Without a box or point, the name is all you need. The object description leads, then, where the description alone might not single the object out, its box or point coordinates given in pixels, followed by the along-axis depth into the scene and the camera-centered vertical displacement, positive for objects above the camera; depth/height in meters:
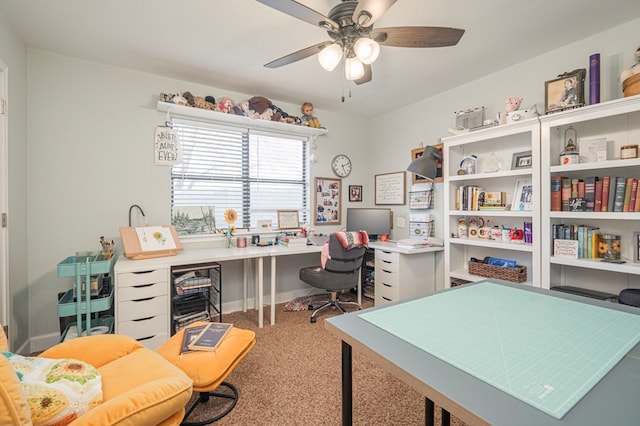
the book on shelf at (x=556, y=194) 2.18 +0.14
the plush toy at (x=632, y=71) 1.84 +0.92
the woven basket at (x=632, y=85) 1.82 +0.82
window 3.03 +0.40
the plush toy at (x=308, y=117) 3.53 +1.16
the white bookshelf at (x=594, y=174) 1.92 +0.29
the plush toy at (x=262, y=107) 3.17 +1.16
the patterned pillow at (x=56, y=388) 0.93 -0.62
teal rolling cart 2.00 -0.65
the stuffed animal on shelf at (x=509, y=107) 2.46 +0.90
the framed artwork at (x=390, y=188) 3.71 +0.31
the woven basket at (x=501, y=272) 2.49 -0.53
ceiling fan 1.41 +1.00
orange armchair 0.81 -0.70
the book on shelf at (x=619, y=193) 1.92 +0.13
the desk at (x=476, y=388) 0.56 -0.40
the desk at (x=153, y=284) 2.13 -0.56
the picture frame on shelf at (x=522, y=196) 2.43 +0.14
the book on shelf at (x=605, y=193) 1.98 +0.14
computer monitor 3.61 -0.10
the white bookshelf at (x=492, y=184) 2.28 +0.28
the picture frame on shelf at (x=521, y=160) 2.48 +0.46
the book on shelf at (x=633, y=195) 1.88 +0.12
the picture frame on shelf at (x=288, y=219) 3.55 -0.09
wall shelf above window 2.81 +0.99
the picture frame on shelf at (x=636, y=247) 1.97 -0.23
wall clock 3.93 +0.64
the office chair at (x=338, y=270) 2.79 -0.58
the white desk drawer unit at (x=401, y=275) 2.94 -0.66
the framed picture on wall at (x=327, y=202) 3.81 +0.13
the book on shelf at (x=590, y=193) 2.04 +0.14
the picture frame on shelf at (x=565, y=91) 2.10 +0.91
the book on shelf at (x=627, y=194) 1.90 +0.12
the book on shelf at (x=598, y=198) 2.01 +0.10
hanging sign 2.84 +0.64
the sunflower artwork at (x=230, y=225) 3.13 -0.16
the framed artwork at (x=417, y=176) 3.07 +0.48
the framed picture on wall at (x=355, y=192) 4.09 +0.27
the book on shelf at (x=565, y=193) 2.16 +0.15
